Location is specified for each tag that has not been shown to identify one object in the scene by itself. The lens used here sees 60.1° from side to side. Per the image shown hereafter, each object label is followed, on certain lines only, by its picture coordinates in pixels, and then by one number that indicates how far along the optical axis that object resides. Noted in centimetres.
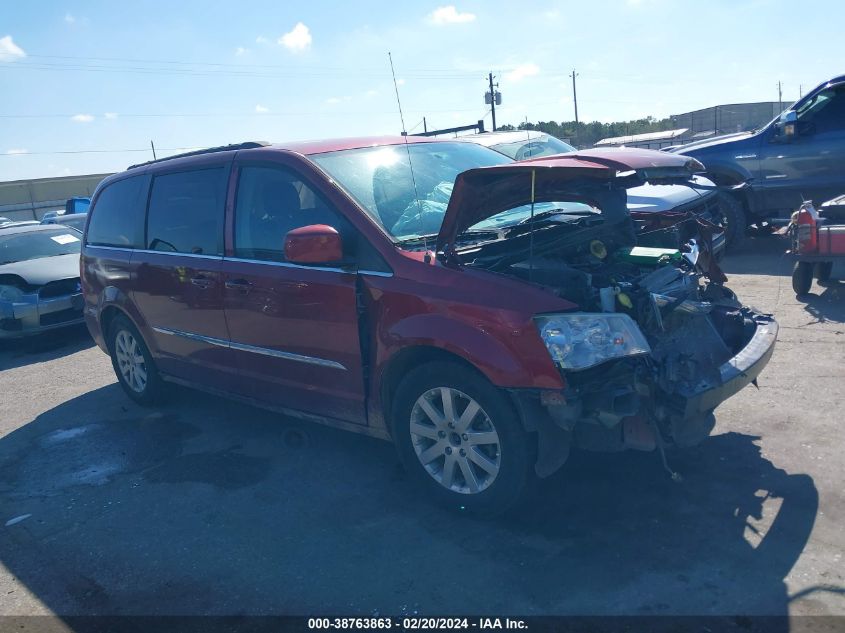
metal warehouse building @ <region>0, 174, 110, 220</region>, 4338
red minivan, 353
